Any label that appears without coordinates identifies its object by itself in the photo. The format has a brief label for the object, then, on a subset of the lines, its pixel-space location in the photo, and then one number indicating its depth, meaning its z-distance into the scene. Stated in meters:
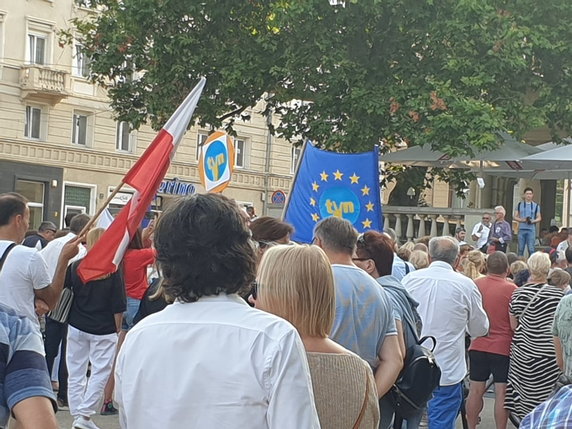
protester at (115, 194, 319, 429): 3.00
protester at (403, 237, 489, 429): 8.50
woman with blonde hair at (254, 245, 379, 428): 4.05
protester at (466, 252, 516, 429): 9.85
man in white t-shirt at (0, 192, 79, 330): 6.61
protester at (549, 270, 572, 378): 7.35
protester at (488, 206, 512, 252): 19.12
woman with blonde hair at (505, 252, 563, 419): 9.09
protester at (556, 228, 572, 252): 18.00
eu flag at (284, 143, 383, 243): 10.00
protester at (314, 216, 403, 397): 5.53
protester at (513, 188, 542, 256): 20.81
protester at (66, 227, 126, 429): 9.28
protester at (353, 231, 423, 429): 6.09
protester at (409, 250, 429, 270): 10.41
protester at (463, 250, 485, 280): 11.20
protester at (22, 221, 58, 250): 13.29
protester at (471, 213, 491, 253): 19.44
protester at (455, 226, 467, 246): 19.80
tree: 19.50
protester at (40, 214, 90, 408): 10.85
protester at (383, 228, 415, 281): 9.68
